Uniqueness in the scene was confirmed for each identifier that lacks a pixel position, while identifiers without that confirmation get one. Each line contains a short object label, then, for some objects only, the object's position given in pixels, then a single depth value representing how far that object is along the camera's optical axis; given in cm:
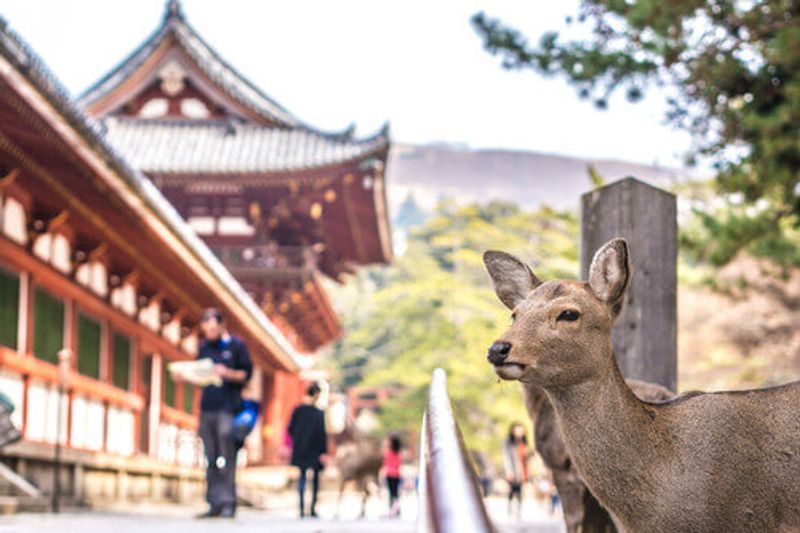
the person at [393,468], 1742
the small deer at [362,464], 1970
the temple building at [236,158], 2744
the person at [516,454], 1797
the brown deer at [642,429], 368
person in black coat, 1397
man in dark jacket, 1137
